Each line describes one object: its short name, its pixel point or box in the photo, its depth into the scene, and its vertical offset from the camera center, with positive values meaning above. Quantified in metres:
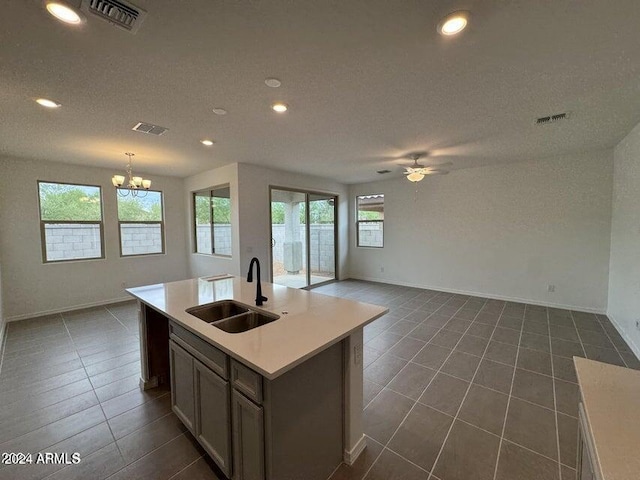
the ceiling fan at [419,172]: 3.80 +0.80
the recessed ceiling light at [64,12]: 1.31 +1.15
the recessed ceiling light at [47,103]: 2.31 +1.16
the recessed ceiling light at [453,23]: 1.42 +1.15
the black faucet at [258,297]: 1.99 -0.52
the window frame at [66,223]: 4.32 +0.14
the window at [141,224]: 5.17 +0.13
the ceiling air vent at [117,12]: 1.33 +1.15
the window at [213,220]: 5.15 +0.19
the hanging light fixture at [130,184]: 3.78 +0.75
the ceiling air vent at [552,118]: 2.74 +1.15
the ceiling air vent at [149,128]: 2.93 +1.18
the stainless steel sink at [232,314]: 1.86 -0.66
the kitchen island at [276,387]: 1.23 -0.86
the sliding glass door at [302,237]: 5.55 -0.21
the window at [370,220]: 6.66 +0.18
